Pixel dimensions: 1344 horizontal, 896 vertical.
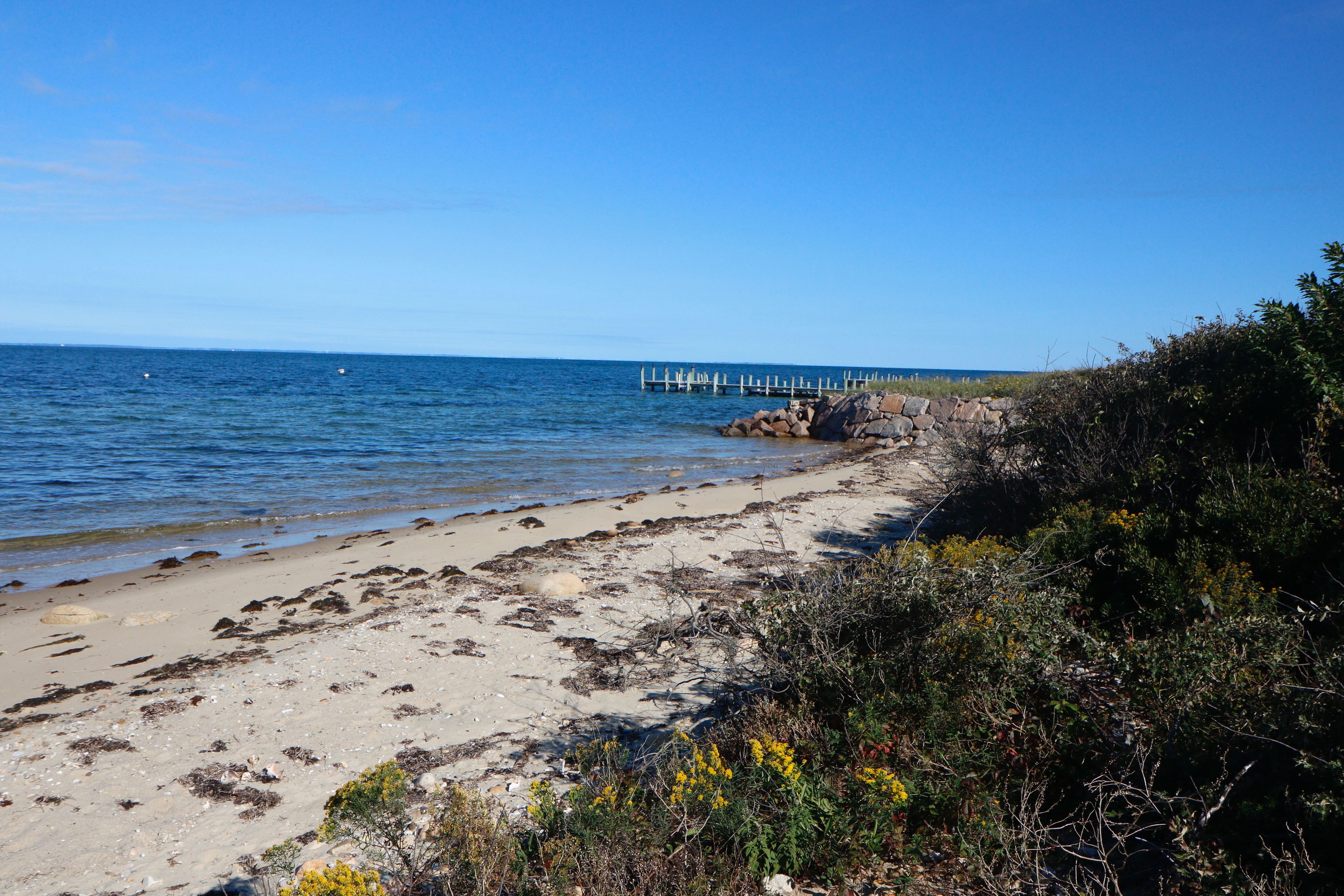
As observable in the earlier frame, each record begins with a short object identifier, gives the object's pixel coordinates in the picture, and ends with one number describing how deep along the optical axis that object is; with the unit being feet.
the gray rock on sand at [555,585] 29.09
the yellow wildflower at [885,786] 11.09
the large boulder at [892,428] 92.99
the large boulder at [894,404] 96.73
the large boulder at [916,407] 95.09
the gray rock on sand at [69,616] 27.07
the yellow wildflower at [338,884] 9.18
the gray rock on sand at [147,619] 27.09
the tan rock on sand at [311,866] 12.26
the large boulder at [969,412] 87.66
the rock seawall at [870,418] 90.43
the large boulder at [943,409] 91.56
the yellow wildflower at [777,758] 11.41
